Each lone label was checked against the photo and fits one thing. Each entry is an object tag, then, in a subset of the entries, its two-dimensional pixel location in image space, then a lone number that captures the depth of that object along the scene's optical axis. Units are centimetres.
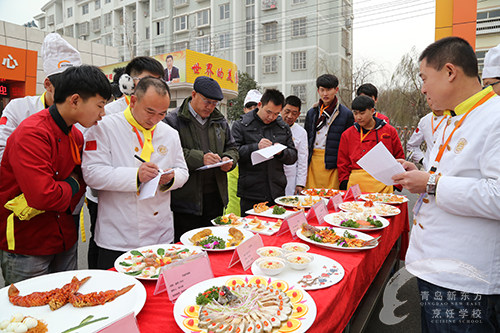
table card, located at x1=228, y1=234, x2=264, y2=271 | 143
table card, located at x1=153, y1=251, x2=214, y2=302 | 115
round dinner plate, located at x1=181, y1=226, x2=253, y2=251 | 177
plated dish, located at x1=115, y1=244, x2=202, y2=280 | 133
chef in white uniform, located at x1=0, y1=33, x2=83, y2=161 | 208
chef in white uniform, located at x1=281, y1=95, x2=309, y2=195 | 368
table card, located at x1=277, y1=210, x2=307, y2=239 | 189
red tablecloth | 106
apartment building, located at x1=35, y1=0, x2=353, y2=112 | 2236
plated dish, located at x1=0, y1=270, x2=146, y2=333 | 98
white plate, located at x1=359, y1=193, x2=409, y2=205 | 289
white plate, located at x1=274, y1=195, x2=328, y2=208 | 271
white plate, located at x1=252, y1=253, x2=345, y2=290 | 129
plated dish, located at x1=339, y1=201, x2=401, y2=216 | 247
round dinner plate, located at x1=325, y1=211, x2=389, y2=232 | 221
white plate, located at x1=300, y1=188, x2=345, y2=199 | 308
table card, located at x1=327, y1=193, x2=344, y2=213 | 260
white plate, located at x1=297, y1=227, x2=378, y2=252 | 168
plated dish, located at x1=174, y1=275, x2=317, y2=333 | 96
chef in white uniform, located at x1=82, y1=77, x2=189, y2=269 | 173
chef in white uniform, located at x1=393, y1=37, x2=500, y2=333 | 124
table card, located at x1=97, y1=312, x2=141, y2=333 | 77
